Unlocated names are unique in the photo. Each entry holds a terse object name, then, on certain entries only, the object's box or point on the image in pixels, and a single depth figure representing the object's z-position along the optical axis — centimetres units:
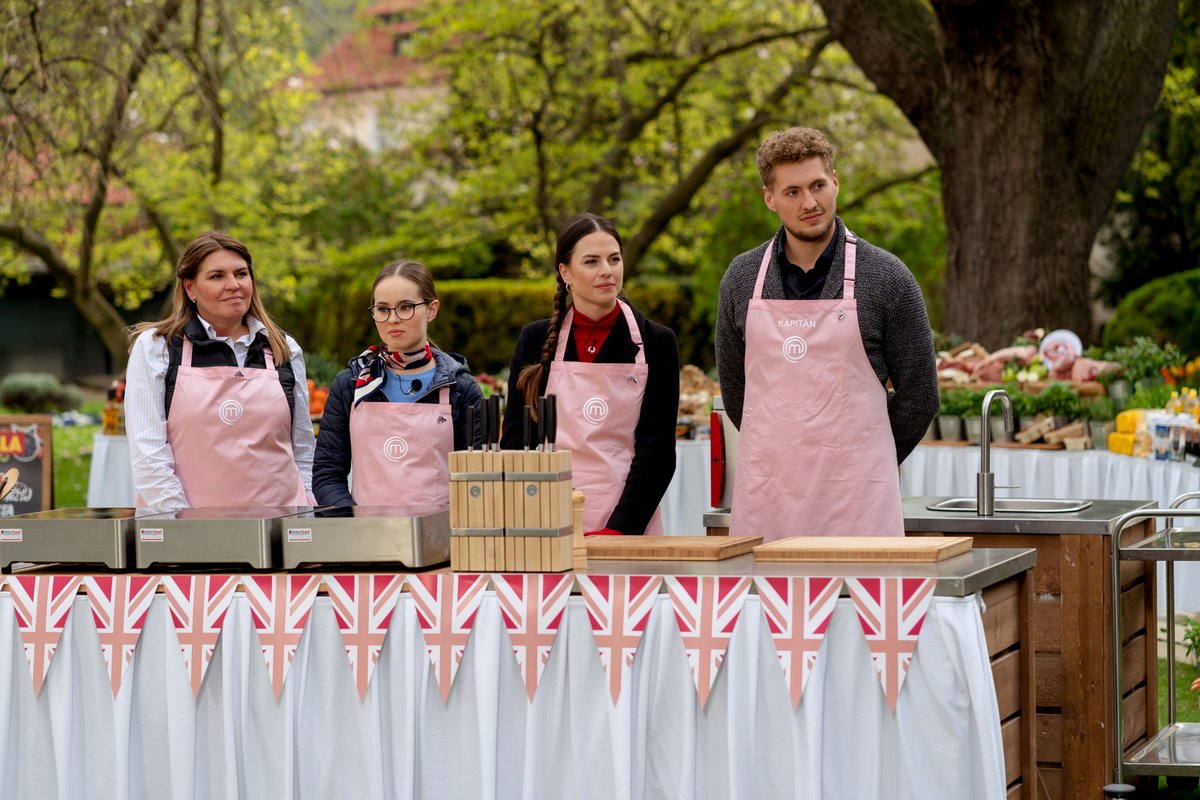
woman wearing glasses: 778
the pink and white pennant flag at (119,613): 656
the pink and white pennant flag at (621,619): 616
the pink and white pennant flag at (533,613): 625
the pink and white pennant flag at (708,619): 607
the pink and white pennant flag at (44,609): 664
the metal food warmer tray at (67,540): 674
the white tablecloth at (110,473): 1864
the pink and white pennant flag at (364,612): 640
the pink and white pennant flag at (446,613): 632
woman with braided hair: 772
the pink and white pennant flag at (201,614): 651
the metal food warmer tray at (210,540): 658
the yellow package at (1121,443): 1476
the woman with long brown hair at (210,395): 801
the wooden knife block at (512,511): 626
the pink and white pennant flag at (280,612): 645
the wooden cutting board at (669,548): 656
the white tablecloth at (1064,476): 1383
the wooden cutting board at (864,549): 632
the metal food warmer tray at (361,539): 649
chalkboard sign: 1416
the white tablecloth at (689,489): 1758
